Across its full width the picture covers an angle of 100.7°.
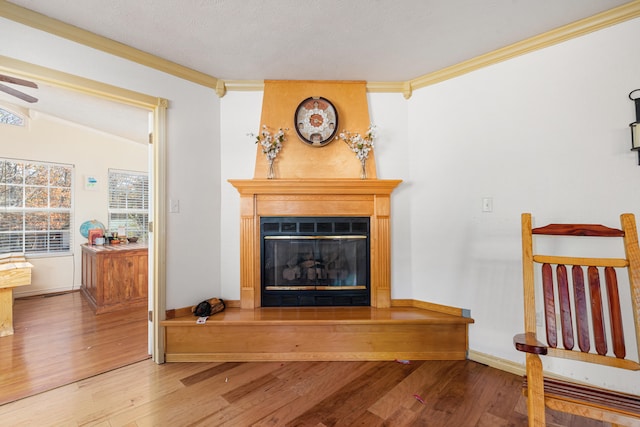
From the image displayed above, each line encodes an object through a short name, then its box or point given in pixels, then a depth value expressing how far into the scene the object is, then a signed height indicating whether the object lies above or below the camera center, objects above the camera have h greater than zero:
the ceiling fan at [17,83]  1.89 +1.23
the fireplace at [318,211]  2.43 +0.11
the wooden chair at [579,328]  1.09 -0.54
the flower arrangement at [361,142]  2.47 +0.75
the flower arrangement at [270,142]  2.44 +0.76
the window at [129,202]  4.70 +0.46
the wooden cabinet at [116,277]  3.36 -0.65
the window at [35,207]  3.94 +0.36
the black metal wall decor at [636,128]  1.61 +0.54
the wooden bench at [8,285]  2.64 -0.56
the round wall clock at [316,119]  2.54 +1.00
